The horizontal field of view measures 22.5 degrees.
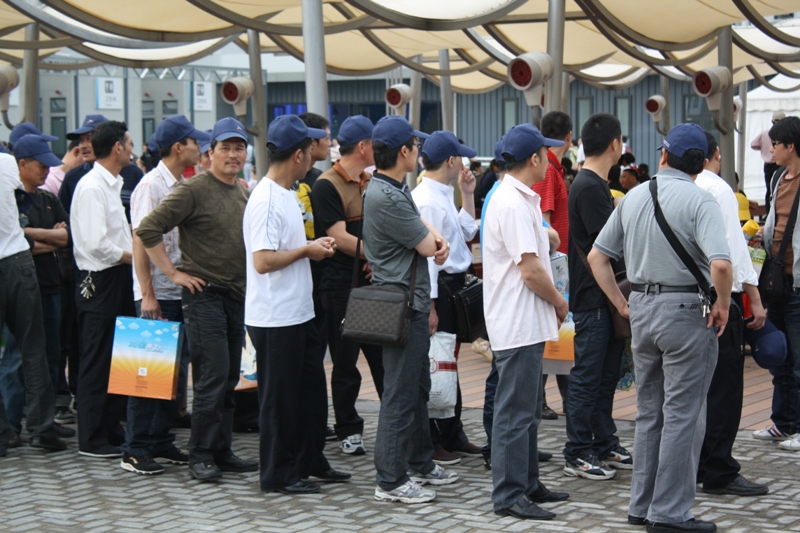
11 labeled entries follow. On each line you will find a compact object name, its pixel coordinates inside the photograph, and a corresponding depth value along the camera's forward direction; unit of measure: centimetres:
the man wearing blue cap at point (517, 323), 989
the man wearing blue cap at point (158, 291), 1194
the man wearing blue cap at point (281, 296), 1067
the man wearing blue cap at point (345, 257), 1199
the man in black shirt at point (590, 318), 1128
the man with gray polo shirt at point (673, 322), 914
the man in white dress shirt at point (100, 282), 1243
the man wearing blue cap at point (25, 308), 1281
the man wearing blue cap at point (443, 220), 1195
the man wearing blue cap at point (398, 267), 1030
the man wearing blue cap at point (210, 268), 1139
